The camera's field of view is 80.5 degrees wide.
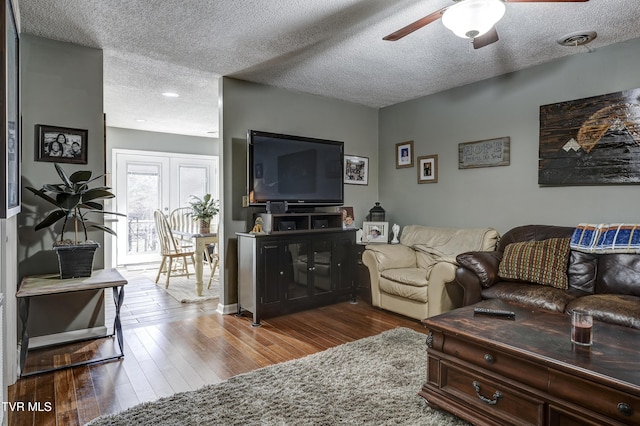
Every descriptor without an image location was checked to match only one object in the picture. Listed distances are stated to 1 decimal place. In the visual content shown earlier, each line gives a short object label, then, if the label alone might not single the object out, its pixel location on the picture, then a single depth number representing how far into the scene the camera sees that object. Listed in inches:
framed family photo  117.3
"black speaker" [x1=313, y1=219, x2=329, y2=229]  162.9
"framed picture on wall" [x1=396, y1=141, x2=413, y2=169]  187.8
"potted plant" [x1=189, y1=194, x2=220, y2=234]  199.3
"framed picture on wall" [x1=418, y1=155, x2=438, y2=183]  176.9
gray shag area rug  76.2
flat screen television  149.3
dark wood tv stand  142.0
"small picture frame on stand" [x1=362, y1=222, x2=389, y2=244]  185.0
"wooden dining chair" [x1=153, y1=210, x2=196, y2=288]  202.3
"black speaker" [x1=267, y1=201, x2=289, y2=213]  149.5
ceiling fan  74.9
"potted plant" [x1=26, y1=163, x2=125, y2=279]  108.5
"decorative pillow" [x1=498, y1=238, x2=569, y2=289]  116.4
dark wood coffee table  56.4
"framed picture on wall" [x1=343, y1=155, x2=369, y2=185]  191.2
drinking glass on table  66.6
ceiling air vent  113.3
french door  255.6
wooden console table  97.9
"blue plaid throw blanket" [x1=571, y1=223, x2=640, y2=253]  108.9
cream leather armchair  132.2
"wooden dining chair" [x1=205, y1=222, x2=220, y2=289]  192.4
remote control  82.5
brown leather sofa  95.1
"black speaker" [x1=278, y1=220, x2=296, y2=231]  151.4
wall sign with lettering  151.2
